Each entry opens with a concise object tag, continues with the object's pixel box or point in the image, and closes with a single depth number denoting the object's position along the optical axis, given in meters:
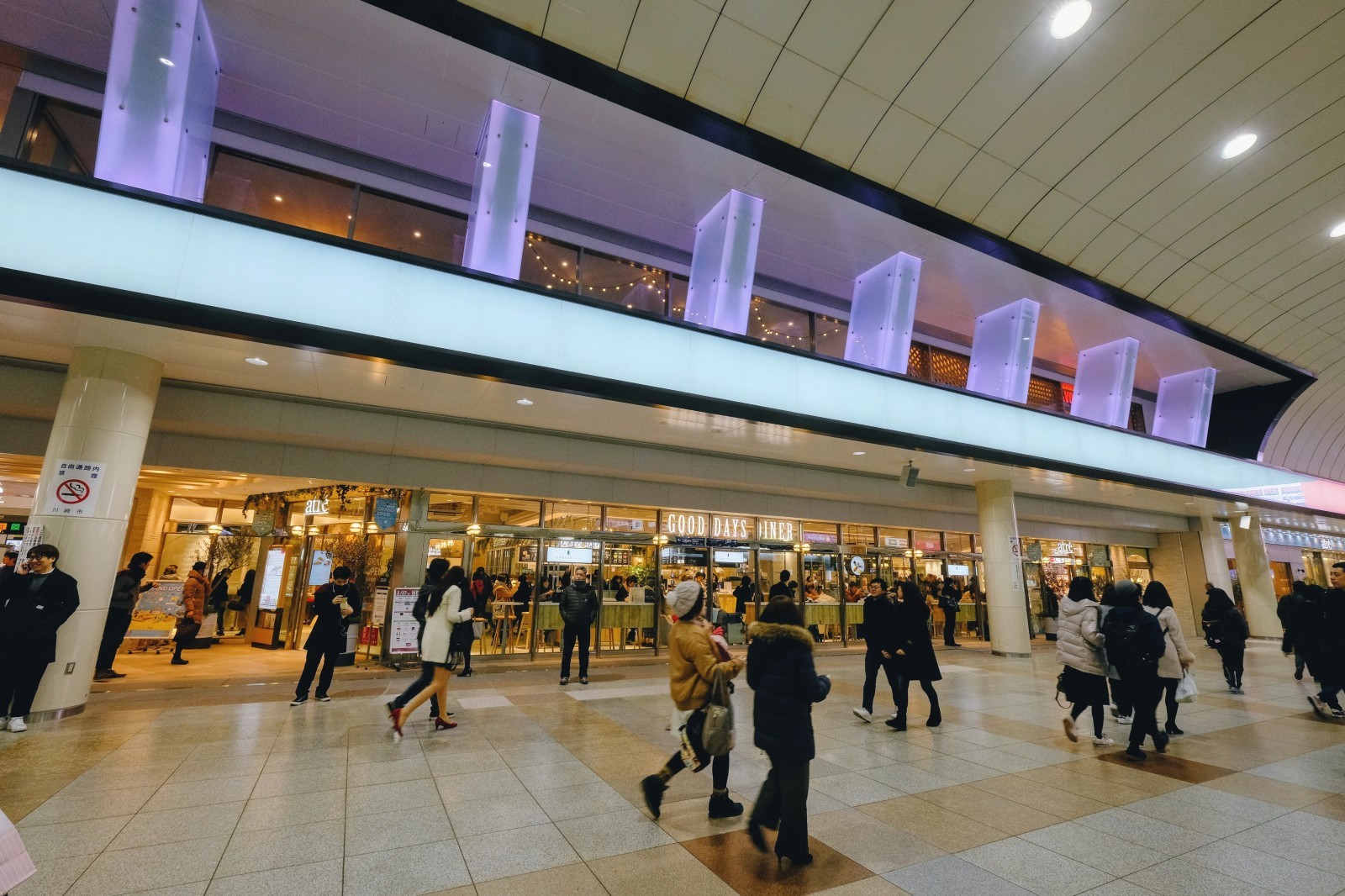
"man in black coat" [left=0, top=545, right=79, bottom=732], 5.67
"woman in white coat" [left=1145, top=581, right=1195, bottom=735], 6.09
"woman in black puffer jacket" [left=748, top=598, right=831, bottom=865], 3.39
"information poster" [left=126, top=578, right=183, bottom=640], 11.15
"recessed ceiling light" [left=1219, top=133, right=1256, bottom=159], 8.82
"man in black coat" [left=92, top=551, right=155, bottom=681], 8.75
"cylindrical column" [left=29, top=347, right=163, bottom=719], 6.28
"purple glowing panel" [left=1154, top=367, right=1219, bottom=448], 16.02
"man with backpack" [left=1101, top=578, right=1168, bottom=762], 5.62
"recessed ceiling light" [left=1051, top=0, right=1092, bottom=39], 6.97
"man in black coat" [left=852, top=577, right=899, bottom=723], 6.71
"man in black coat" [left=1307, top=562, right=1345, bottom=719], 6.55
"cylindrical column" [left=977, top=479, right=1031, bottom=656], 13.29
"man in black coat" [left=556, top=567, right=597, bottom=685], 9.13
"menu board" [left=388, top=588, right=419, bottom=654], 10.09
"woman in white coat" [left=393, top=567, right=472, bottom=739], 6.13
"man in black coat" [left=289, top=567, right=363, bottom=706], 7.32
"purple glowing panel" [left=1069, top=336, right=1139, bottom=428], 14.07
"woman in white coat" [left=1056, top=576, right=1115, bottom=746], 5.99
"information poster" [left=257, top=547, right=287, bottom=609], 13.12
